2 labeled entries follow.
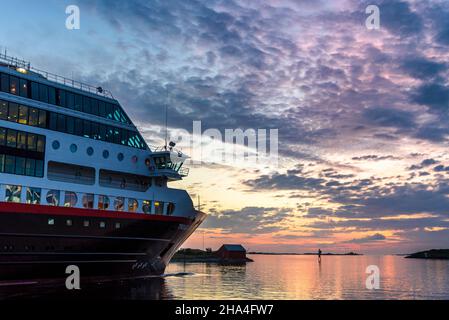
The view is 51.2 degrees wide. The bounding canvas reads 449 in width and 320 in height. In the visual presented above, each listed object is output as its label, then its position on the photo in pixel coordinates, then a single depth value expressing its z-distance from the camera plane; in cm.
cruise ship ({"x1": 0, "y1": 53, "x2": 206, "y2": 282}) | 3466
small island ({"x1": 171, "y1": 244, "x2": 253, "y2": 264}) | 16975
